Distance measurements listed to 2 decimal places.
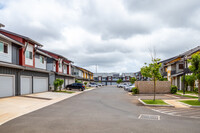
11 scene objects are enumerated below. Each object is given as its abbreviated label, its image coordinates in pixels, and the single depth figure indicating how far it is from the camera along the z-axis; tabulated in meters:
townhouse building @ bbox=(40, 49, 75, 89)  33.39
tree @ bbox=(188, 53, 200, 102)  15.33
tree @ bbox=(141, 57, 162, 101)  16.75
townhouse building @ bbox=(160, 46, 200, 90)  35.55
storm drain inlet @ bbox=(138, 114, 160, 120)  9.40
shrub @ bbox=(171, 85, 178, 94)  26.90
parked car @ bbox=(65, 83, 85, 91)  36.76
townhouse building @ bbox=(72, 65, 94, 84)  61.69
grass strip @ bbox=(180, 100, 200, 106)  14.25
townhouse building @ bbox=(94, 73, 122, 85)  108.69
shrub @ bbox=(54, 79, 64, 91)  28.58
